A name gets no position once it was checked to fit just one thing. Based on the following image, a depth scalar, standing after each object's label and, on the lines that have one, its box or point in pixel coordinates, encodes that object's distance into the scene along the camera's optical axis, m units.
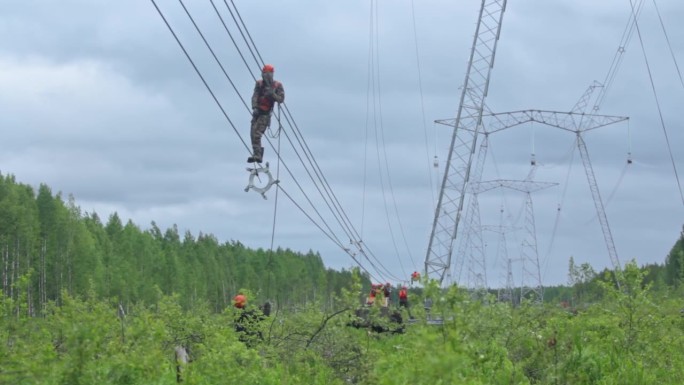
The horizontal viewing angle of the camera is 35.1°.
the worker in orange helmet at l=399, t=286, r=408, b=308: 33.51
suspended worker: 19.20
